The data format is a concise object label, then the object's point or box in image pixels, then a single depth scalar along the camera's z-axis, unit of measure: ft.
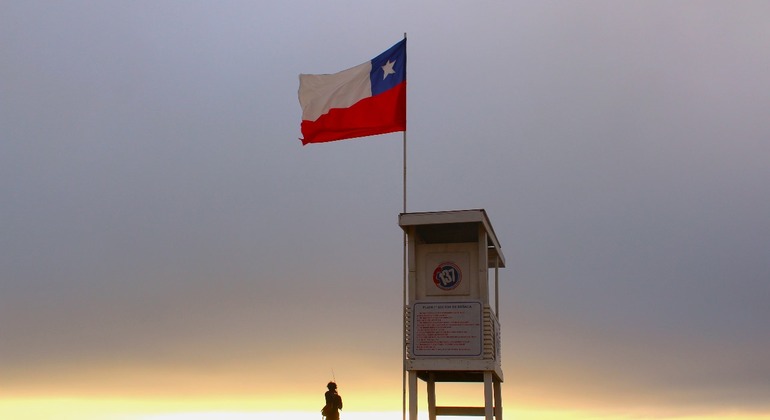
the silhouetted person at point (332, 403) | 107.45
